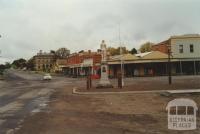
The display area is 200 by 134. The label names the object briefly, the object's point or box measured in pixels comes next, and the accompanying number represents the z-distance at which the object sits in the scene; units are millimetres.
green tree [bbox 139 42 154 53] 69454
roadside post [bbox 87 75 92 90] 17691
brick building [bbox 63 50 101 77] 42644
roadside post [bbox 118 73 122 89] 16912
